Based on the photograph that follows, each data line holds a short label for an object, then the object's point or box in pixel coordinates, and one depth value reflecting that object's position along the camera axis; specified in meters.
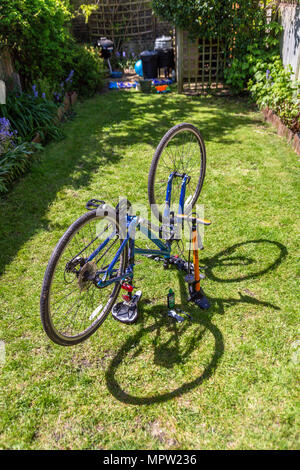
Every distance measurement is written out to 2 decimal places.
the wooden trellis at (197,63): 8.97
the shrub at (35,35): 6.81
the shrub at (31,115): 6.64
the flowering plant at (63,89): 8.42
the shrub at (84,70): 9.55
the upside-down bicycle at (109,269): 2.73
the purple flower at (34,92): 7.49
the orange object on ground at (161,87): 10.02
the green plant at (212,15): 7.95
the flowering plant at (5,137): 5.78
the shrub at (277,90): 6.55
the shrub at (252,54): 7.96
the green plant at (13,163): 5.45
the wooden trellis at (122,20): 13.10
